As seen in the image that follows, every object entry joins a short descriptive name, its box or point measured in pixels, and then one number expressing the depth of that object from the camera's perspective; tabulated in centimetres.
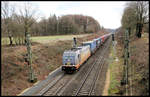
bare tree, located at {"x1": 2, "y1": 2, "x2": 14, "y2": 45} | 3156
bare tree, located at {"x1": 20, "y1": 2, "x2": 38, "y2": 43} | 3762
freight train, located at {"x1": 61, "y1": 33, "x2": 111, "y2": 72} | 2248
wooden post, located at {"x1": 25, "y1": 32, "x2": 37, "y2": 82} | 1890
